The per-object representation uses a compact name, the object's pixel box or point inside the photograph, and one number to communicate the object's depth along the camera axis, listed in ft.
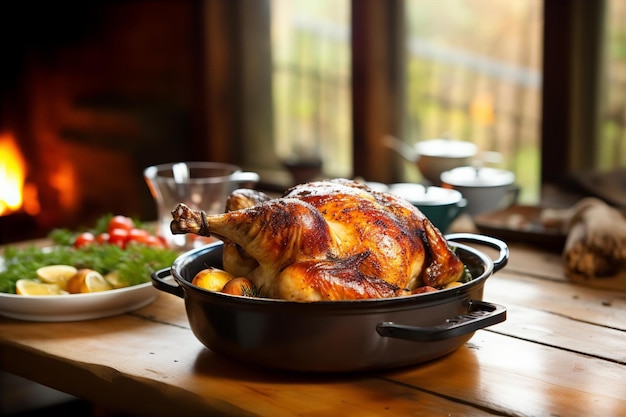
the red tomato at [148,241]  7.06
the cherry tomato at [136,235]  7.13
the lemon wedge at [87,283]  6.36
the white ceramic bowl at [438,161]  8.41
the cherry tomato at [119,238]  7.12
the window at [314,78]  12.11
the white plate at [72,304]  6.22
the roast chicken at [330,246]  5.43
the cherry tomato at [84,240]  7.19
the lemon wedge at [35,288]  6.34
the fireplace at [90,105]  11.42
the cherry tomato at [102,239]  7.17
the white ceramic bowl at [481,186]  7.90
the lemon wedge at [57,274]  6.46
